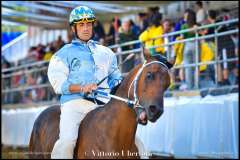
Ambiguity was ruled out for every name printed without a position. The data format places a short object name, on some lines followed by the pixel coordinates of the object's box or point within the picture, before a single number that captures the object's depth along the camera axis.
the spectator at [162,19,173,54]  11.80
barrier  9.56
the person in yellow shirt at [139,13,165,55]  12.02
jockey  5.93
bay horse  5.54
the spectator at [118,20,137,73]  13.76
